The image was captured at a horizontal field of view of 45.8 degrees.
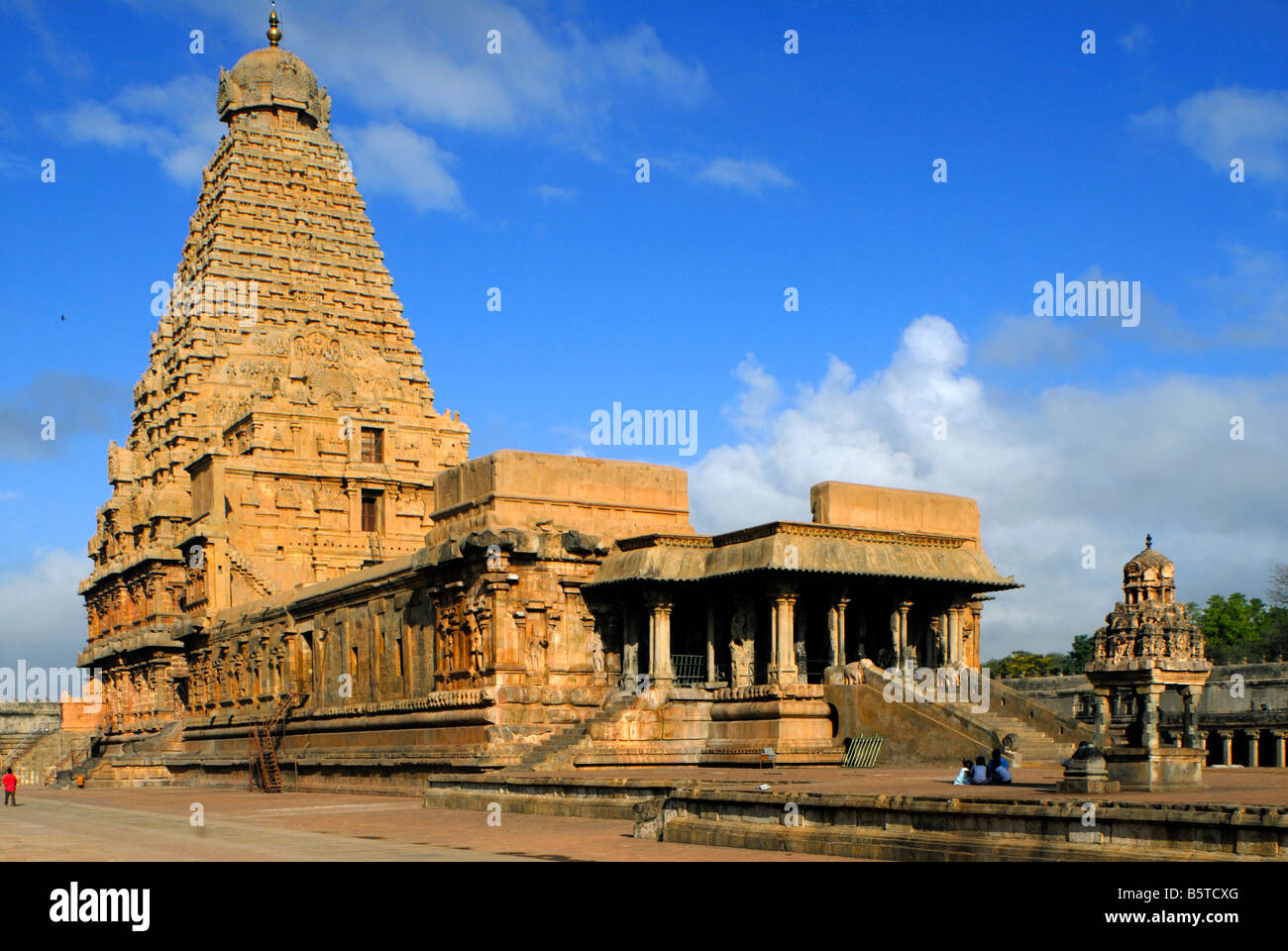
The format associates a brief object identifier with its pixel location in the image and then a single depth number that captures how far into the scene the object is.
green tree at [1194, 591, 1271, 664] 103.94
